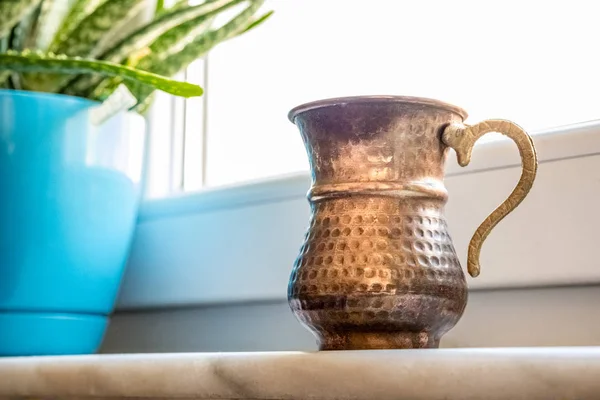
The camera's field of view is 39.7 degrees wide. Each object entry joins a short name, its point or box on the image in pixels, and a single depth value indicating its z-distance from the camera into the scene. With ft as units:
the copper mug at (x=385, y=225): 1.33
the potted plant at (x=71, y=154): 2.08
